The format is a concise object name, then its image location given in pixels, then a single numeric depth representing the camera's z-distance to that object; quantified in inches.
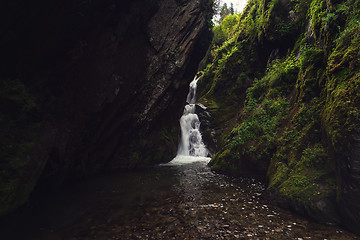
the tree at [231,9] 2938.2
